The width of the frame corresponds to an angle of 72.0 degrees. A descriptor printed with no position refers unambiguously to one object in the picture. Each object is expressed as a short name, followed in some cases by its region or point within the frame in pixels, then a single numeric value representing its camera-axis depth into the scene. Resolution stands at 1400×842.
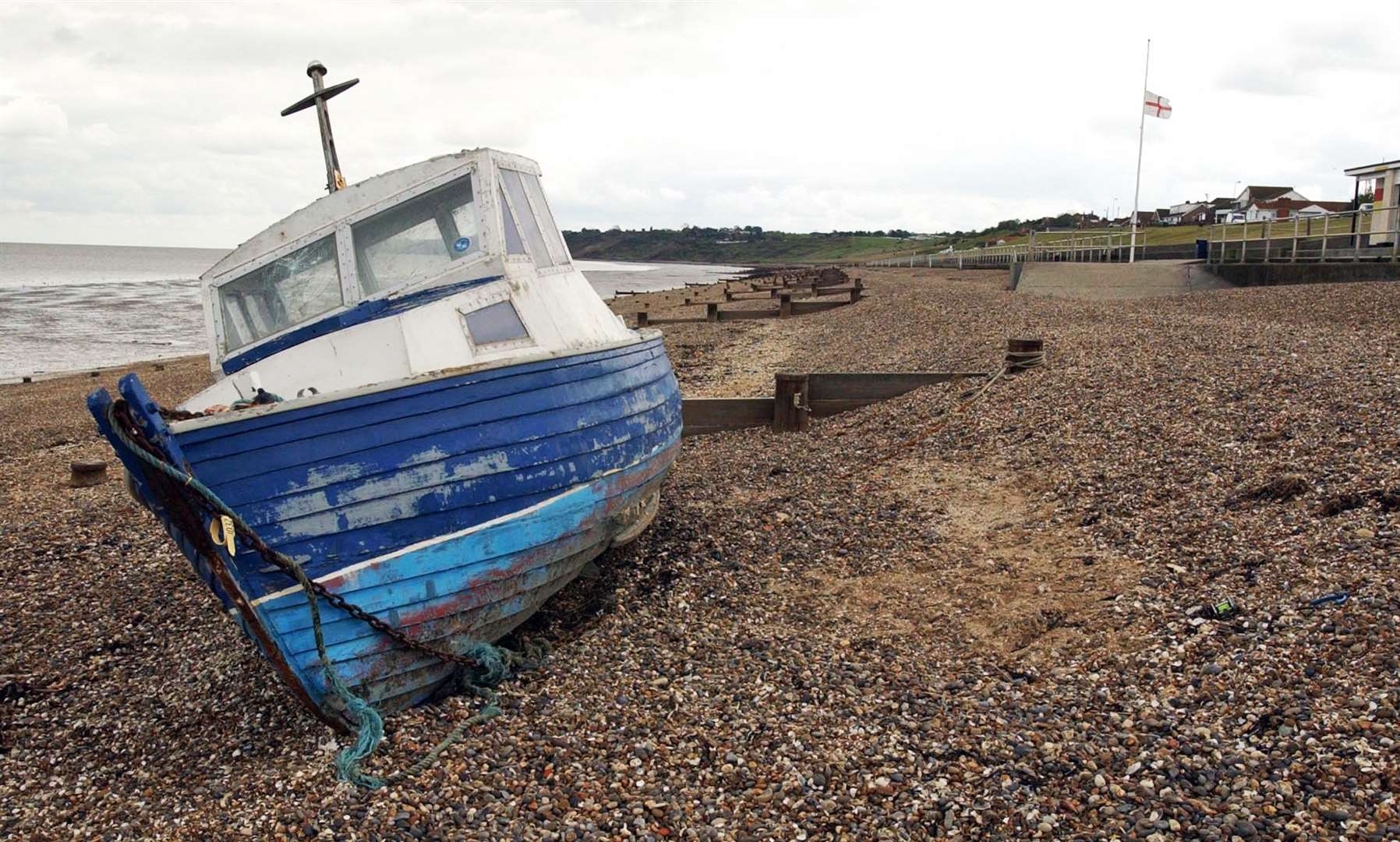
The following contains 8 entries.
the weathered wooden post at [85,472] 12.05
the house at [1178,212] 107.67
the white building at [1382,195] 25.36
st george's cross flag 37.78
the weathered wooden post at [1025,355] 12.66
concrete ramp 26.92
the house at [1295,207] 83.91
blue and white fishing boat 5.12
